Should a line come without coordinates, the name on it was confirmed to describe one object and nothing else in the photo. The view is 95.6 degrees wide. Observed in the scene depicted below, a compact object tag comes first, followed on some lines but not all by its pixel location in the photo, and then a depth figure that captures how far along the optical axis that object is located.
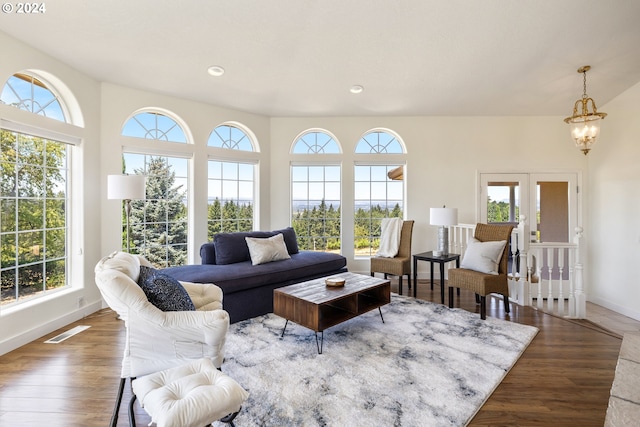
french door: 4.90
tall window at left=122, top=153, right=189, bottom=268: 3.98
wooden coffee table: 2.49
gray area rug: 1.75
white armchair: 1.62
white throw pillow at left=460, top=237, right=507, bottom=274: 3.39
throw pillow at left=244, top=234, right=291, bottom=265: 3.60
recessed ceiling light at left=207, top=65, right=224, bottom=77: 3.35
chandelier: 3.46
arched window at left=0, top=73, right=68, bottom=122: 2.77
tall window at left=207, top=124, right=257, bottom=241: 4.64
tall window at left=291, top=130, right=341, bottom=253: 5.21
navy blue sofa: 3.06
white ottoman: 1.17
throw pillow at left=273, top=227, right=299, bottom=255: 4.24
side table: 3.73
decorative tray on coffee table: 2.88
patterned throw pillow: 1.79
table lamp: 4.05
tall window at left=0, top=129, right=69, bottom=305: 2.74
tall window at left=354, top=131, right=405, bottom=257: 5.20
